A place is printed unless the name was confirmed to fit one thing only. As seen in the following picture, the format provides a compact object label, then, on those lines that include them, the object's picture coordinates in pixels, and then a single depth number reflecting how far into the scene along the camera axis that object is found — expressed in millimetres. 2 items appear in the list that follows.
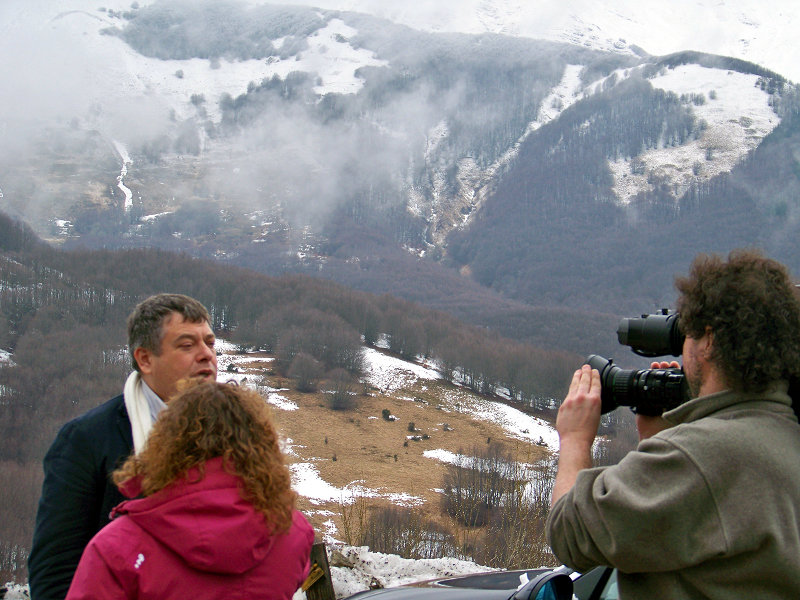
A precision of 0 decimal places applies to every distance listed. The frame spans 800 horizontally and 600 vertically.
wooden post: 4156
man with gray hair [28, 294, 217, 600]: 2453
